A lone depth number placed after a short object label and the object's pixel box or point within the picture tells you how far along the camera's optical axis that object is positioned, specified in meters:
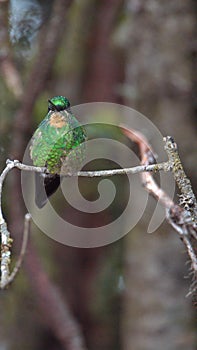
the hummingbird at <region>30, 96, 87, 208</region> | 5.11
